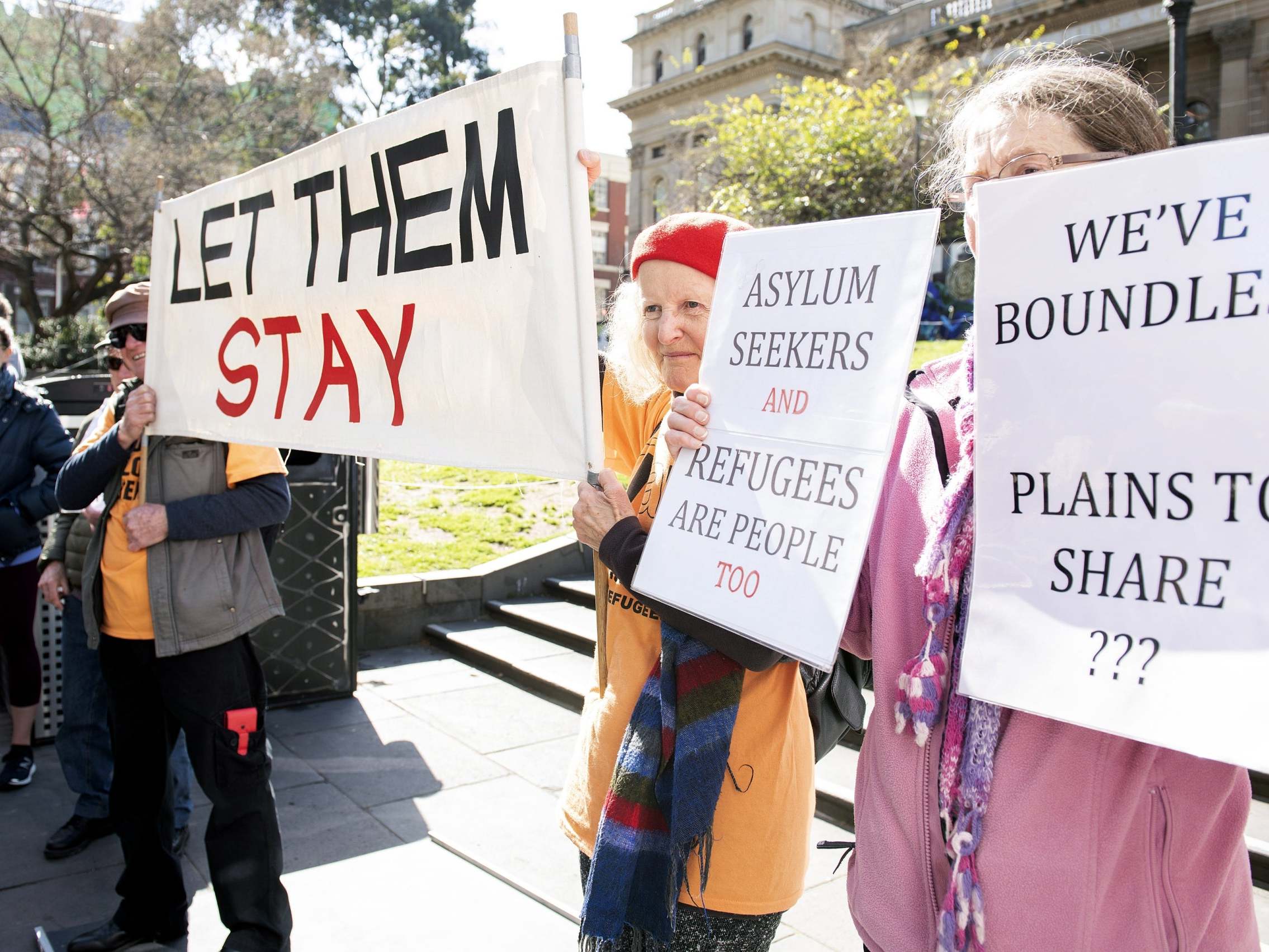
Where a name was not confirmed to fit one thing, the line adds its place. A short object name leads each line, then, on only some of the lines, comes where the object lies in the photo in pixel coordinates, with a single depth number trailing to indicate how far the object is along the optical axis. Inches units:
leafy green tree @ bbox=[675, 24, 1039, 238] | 698.8
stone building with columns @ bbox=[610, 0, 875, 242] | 1820.9
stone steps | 194.6
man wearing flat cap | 106.6
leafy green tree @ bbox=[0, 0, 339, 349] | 739.4
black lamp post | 311.0
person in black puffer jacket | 160.2
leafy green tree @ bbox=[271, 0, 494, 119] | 1353.3
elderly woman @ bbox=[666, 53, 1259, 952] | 48.0
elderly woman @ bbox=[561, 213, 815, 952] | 68.1
